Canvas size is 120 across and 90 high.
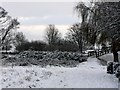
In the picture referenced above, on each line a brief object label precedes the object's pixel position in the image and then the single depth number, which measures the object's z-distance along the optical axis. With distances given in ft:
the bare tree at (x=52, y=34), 293.14
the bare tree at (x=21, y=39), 262.47
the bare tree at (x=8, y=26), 162.40
